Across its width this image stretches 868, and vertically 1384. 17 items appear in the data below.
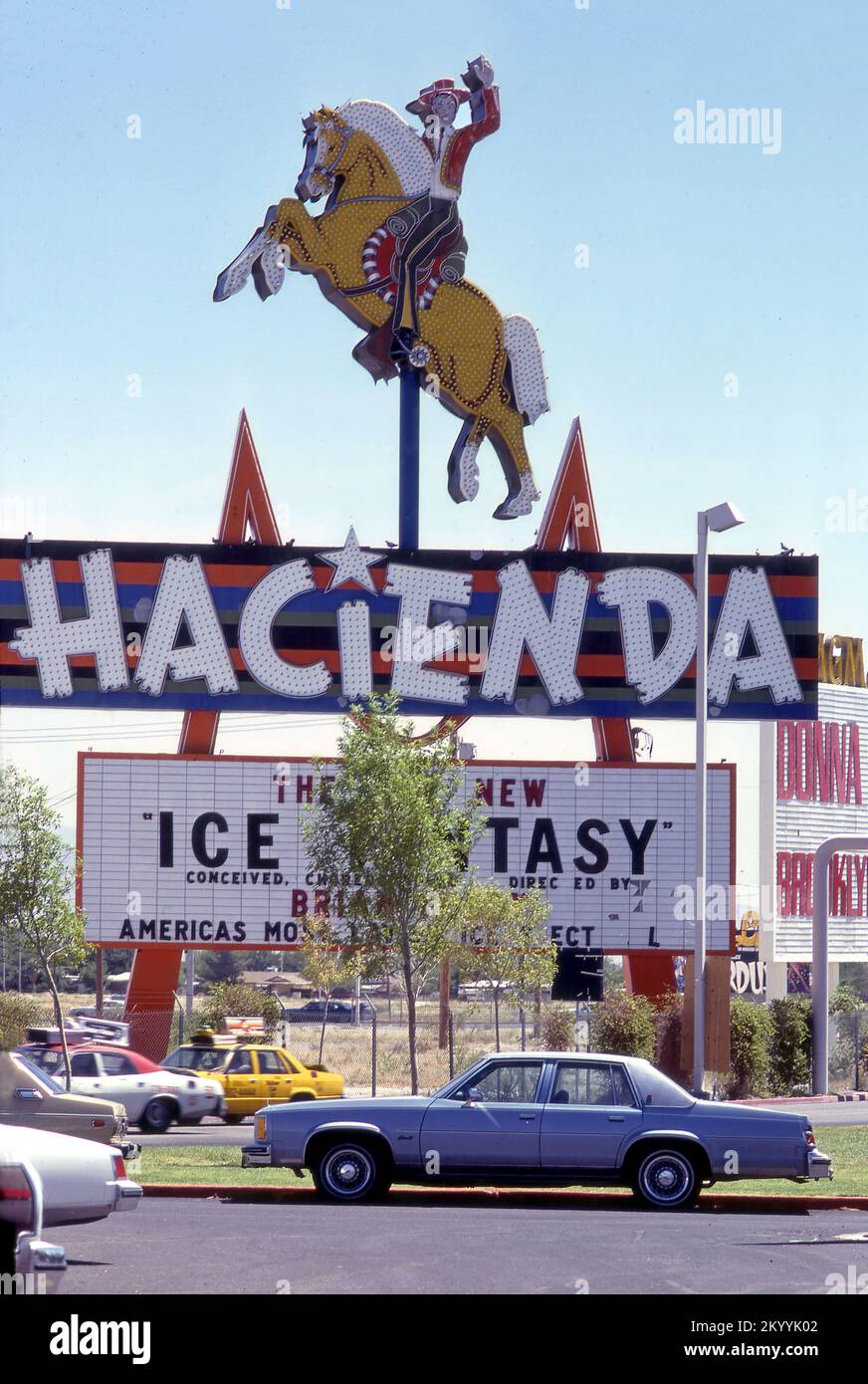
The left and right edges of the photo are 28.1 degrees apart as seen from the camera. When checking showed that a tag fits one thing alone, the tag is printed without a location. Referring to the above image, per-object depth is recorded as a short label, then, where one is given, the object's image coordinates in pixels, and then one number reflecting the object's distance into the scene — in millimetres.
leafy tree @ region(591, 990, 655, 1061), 35031
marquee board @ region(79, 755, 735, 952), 34688
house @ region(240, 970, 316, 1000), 104250
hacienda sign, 34531
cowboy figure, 34812
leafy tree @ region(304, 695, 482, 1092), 24766
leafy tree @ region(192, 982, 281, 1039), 51344
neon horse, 34562
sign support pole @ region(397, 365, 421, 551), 35219
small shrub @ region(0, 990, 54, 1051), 37962
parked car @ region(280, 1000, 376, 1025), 73875
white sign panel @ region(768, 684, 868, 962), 63125
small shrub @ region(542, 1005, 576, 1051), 36156
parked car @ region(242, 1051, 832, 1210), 15648
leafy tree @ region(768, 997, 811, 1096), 38938
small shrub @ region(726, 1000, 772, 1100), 36719
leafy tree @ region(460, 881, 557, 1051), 33188
